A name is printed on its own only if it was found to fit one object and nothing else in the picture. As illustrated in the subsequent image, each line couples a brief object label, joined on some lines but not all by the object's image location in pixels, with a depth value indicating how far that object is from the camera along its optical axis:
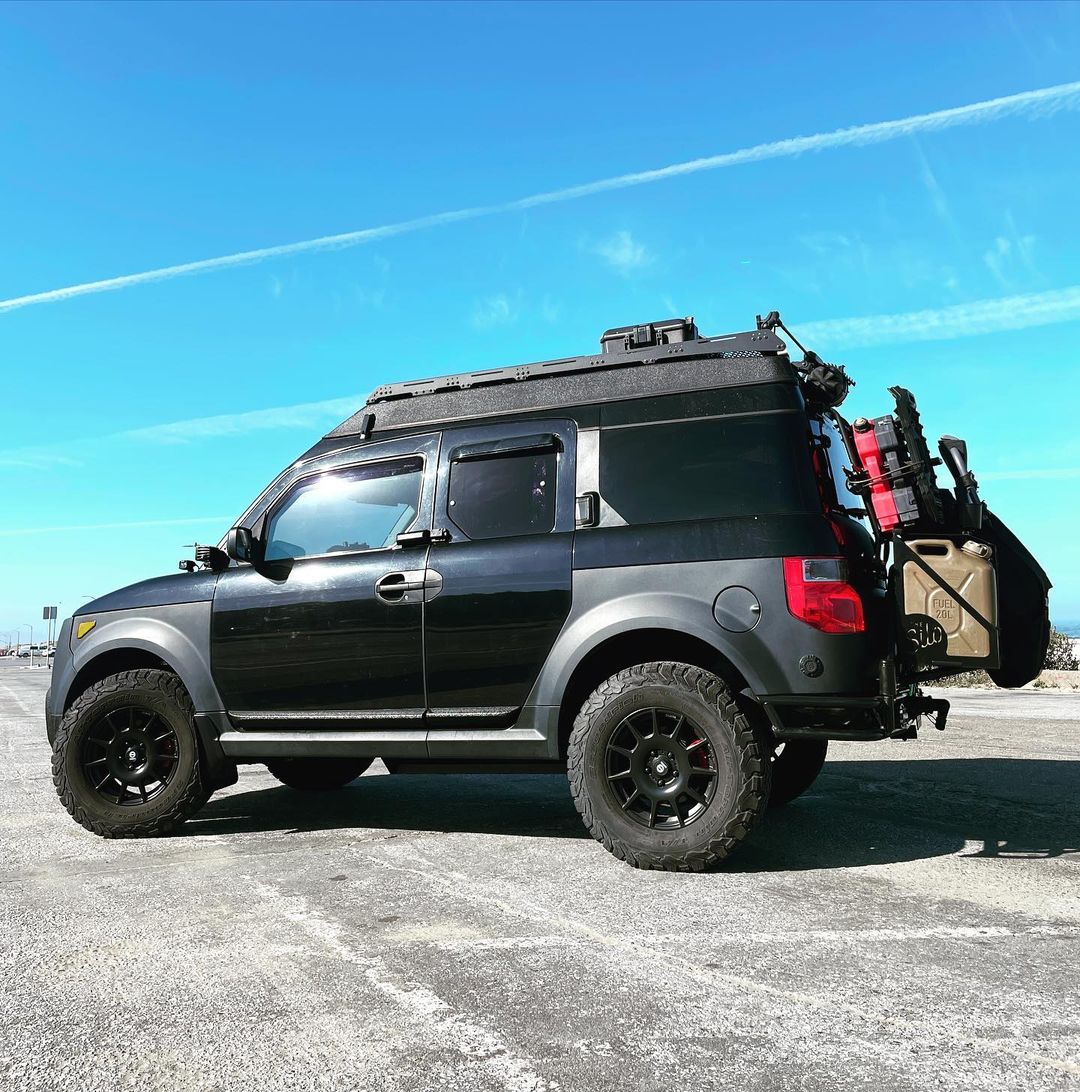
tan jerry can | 4.21
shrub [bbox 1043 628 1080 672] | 22.83
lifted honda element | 4.06
